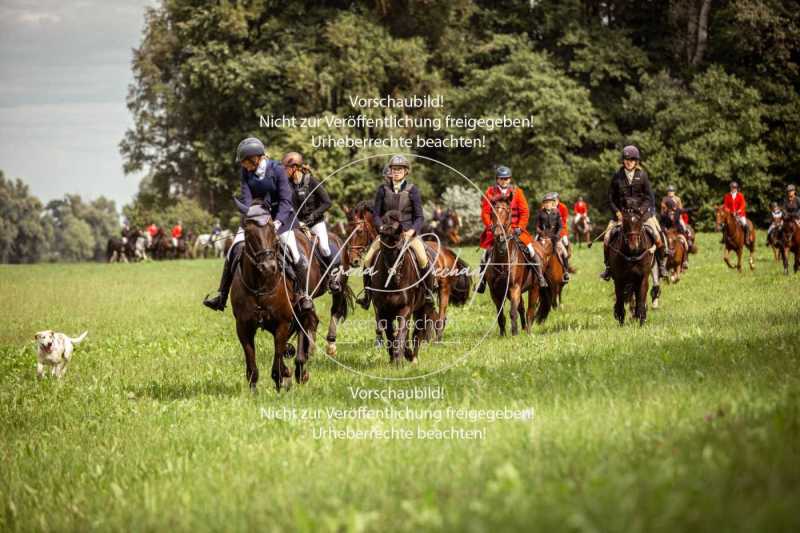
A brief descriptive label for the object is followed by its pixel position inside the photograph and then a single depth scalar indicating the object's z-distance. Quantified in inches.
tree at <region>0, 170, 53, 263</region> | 4697.3
